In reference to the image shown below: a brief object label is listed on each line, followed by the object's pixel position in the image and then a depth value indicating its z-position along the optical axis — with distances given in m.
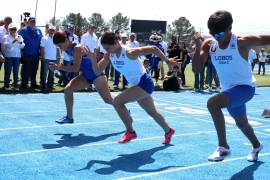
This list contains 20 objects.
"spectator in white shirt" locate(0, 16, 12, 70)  13.48
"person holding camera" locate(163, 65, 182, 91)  16.53
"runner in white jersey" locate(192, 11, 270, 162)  5.20
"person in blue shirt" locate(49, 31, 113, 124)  7.85
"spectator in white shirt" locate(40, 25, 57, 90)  13.98
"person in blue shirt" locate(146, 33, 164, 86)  17.44
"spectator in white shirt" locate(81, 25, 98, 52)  16.22
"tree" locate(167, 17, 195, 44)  99.97
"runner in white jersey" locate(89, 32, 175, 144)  6.70
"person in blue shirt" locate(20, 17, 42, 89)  13.78
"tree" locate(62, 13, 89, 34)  74.65
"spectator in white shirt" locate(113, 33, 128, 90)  15.66
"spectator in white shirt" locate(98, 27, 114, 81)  15.92
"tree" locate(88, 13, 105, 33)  87.01
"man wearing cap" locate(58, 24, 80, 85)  15.13
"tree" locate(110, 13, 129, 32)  98.44
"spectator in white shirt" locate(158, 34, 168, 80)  18.29
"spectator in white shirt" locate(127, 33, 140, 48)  17.82
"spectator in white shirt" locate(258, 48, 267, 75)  30.29
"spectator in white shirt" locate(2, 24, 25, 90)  13.32
